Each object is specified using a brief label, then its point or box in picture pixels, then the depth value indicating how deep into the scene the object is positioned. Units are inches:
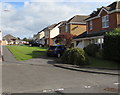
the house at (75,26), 1031.1
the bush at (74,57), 446.0
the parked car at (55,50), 624.4
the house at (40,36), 2050.2
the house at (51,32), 1559.6
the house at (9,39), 2629.7
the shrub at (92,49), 570.0
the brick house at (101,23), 609.7
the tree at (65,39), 761.3
